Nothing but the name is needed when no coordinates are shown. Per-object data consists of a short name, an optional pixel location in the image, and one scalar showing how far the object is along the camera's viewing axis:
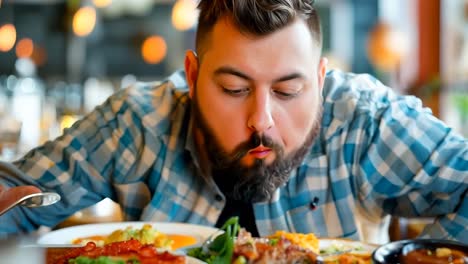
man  1.30
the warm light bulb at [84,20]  8.02
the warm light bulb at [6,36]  7.49
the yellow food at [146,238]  1.24
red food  1.04
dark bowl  1.00
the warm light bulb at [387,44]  8.06
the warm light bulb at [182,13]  7.67
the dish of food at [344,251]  1.13
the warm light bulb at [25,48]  10.77
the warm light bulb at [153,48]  9.73
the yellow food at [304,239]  1.15
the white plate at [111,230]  1.27
